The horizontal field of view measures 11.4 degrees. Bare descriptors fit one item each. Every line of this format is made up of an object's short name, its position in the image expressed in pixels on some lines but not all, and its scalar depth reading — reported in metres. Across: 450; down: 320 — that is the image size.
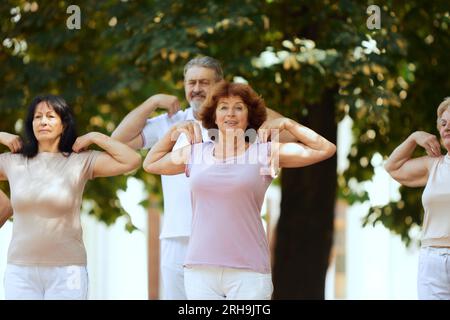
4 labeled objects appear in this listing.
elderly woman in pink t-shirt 11.16
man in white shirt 13.25
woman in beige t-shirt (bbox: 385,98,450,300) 11.83
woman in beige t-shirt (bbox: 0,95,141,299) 11.66
